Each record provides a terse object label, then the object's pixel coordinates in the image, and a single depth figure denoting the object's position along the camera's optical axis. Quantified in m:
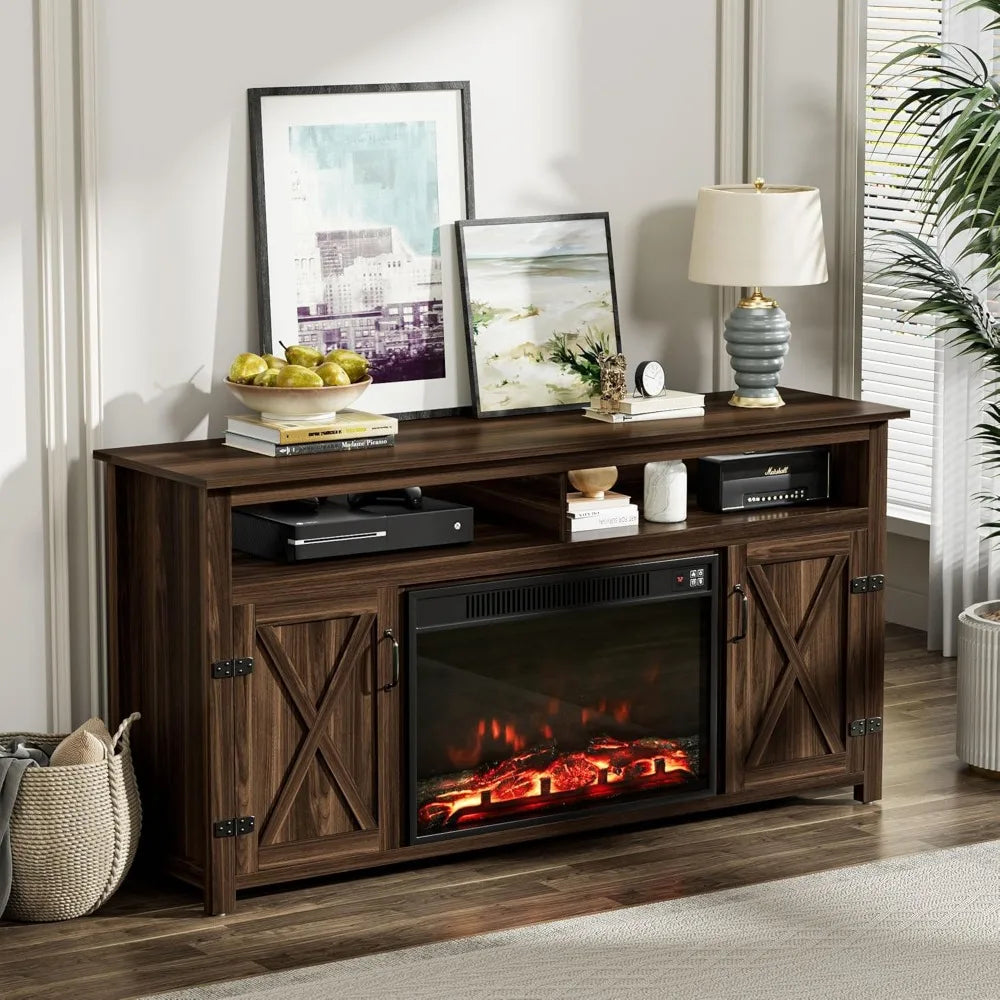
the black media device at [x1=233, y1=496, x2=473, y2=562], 6.10
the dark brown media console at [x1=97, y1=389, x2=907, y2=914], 6.02
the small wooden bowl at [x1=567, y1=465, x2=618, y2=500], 6.64
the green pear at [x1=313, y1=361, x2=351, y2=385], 6.29
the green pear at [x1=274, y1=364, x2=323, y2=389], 6.22
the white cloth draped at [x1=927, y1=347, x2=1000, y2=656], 9.00
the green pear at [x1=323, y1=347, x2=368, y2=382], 6.45
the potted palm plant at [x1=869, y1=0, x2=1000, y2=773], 7.37
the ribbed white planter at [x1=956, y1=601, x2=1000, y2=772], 7.36
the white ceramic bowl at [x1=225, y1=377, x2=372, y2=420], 6.20
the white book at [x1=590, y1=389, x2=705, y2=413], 6.88
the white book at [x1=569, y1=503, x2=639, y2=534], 6.59
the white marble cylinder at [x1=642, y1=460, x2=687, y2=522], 6.75
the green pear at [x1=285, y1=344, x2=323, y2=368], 6.40
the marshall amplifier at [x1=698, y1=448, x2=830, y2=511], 6.93
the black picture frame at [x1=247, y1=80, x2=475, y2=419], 6.57
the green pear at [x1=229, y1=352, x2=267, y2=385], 6.33
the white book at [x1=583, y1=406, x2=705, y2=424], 6.87
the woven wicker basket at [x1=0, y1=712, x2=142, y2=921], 5.89
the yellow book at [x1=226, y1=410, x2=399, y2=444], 6.14
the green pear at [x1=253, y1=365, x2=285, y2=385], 6.31
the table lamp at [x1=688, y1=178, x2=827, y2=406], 7.05
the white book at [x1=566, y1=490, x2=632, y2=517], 6.60
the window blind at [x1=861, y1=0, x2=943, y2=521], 9.26
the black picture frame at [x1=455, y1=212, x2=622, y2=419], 6.95
